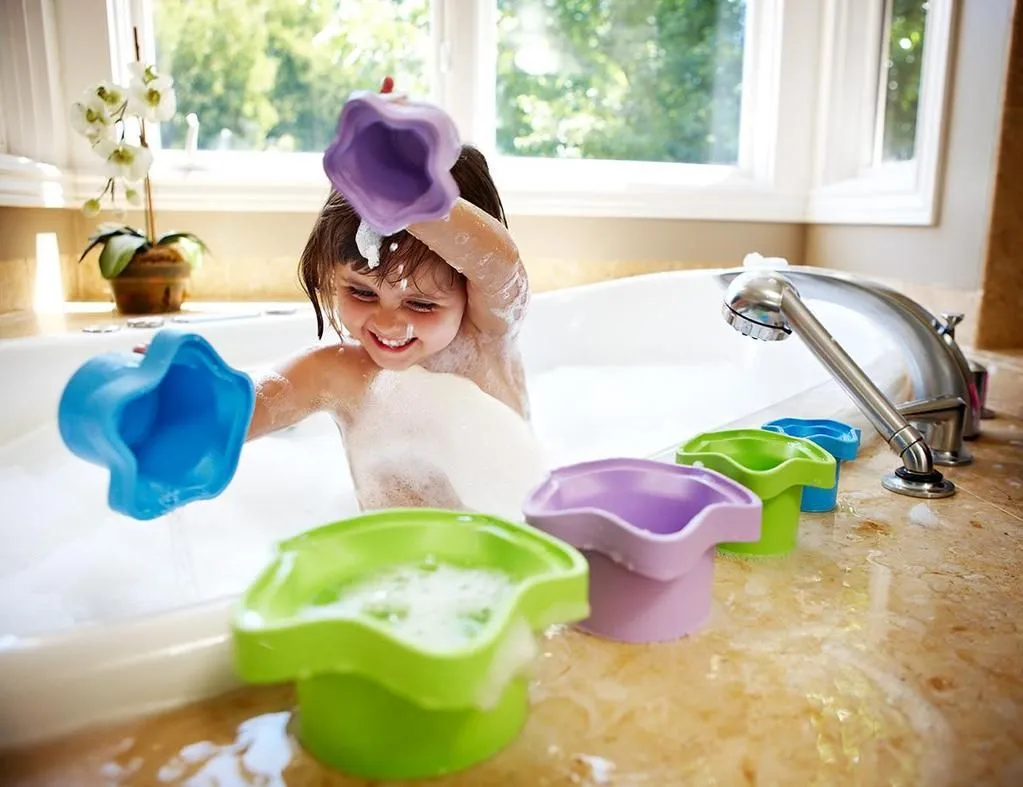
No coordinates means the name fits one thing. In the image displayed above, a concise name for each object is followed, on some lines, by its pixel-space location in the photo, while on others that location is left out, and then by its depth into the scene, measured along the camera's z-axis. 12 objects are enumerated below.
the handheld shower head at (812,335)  0.73
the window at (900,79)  1.94
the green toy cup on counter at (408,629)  0.33
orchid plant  1.61
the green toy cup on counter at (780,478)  0.60
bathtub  0.41
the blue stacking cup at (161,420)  0.47
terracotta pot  1.73
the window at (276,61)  2.12
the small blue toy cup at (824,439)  0.72
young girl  0.91
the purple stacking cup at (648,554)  0.45
